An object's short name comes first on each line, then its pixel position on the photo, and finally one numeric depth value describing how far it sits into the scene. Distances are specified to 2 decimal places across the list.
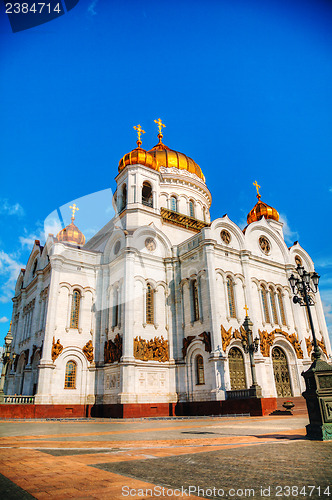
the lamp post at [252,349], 19.14
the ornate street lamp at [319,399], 7.44
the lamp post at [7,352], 21.95
